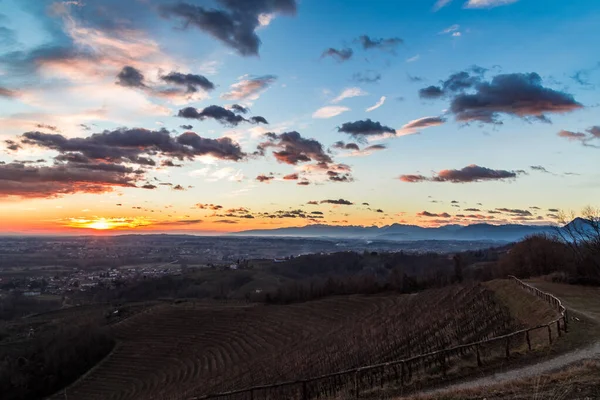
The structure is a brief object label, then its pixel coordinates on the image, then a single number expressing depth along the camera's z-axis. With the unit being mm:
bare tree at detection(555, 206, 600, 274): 52125
